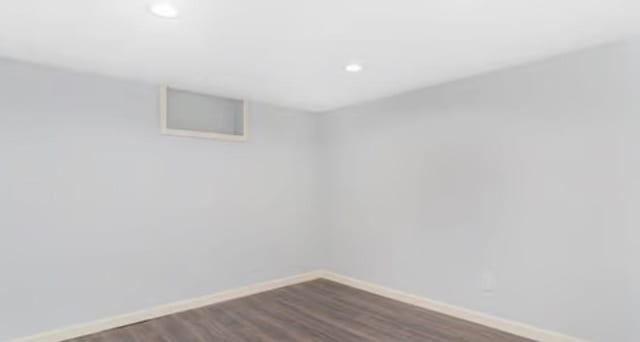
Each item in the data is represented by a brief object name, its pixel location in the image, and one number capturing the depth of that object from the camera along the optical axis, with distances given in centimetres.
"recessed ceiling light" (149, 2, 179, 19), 189
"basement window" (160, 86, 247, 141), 348
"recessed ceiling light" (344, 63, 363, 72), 291
